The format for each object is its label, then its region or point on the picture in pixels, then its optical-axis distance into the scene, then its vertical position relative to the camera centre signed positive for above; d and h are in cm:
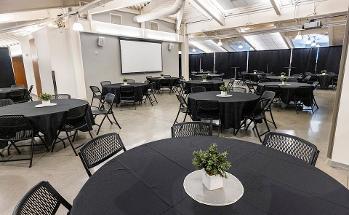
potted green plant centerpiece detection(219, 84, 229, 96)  436 -50
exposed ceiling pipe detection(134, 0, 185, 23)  697 +198
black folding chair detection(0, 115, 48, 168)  294 -87
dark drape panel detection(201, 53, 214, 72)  1757 +36
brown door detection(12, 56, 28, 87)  1262 -8
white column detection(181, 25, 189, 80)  1240 +57
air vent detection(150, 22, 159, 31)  1074 +203
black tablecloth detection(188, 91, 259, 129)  387 -77
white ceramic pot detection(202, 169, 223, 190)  122 -66
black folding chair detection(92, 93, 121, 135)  446 -92
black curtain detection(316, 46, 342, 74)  1185 +25
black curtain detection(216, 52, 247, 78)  1609 +25
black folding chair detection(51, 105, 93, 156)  346 -89
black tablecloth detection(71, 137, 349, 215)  106 -69
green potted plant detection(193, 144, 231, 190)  117 -55
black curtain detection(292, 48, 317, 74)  1283 +22
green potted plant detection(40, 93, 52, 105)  377 -52
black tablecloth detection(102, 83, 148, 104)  648 -70
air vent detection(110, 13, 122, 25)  894 +202
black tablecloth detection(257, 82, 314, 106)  601 -72
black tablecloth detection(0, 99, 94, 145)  318 -68
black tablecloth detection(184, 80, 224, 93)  767 -66
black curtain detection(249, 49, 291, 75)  1411 +27
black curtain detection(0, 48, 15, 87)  934 -1
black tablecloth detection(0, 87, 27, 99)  616 -66
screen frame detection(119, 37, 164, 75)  949 +122
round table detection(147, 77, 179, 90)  942 -66
